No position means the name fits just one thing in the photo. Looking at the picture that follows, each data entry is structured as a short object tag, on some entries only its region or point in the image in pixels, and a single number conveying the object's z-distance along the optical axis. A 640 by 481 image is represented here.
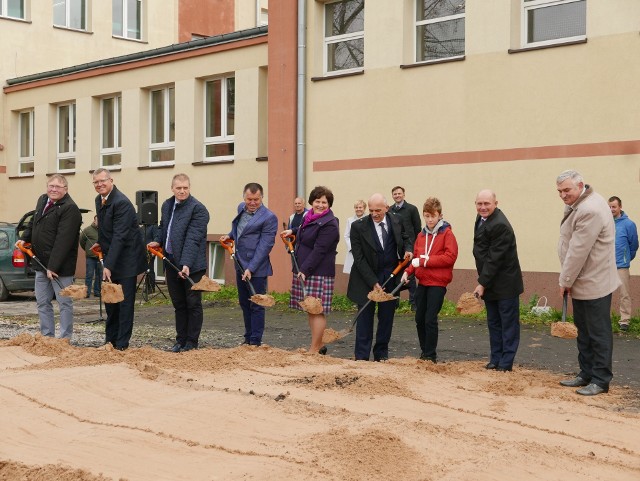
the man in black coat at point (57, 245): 11.50
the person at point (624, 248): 13.59
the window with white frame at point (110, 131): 25.64
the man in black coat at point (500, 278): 9.95
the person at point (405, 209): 15.11
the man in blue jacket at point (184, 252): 11.30
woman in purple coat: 10.76
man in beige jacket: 8.76
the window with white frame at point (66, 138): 27.12
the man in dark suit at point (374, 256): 10.49
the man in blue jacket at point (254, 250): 11.30
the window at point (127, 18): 33.53
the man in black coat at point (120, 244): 11.20
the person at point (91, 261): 20.09
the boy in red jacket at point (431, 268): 10.40
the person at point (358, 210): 15.59
